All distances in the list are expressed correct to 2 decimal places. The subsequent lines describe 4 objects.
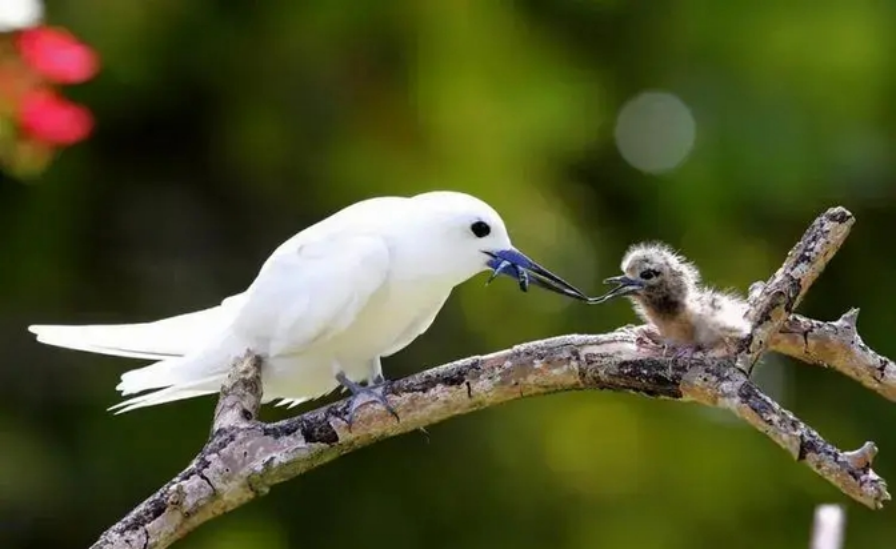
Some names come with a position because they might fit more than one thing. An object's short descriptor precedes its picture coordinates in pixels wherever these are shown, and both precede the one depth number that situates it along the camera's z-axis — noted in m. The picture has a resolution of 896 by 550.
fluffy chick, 4.96
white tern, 5.21
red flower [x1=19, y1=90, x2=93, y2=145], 6.95
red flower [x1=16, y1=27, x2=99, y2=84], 6.94
